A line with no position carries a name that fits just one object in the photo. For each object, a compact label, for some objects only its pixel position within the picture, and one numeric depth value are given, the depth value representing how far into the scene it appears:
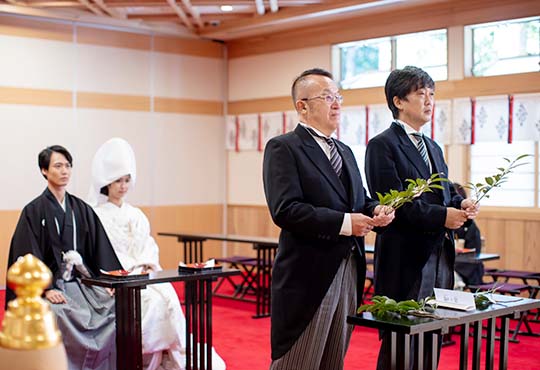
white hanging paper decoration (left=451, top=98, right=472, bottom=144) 7.96
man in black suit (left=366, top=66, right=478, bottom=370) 3.31
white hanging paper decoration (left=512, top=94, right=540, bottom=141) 7.46
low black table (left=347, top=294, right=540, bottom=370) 2.72
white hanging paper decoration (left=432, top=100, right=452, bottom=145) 8.13
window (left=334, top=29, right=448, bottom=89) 8.45
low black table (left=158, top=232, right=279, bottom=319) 7.39
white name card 2.96
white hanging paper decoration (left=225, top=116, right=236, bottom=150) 10.63
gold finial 1.04
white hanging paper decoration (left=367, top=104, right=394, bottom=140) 8.70
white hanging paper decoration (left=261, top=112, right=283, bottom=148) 9.95
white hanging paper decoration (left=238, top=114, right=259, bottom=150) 10.30
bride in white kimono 5.00
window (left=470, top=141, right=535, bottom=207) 7.64
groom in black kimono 4.70
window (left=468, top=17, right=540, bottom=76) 7.68
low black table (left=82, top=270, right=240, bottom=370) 4.30
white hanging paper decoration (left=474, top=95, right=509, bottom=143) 7.68
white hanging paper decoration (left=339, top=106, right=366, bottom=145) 8.98
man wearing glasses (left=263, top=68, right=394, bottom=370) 2.92
